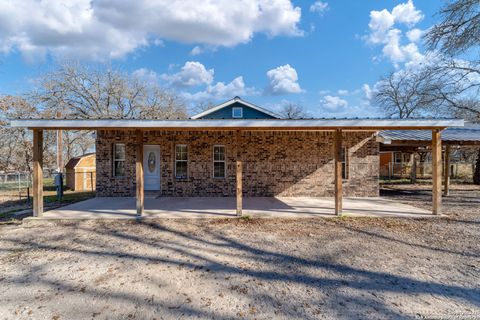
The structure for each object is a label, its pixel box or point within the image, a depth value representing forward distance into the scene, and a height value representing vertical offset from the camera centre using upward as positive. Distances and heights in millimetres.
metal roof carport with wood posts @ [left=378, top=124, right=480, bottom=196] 10664 +930
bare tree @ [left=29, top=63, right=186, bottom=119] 20438 +5595
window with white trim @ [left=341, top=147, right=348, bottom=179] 10797 -71
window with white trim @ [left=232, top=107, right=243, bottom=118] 14125 +2743
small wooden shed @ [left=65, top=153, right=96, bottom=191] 14594 -666
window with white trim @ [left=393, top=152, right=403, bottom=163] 22620 +320
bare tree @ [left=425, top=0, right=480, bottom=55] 11625 +6205
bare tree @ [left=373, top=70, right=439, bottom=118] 17438 +5690
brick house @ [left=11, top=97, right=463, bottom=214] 10469 -80
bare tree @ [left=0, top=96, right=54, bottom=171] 17453 +1709
